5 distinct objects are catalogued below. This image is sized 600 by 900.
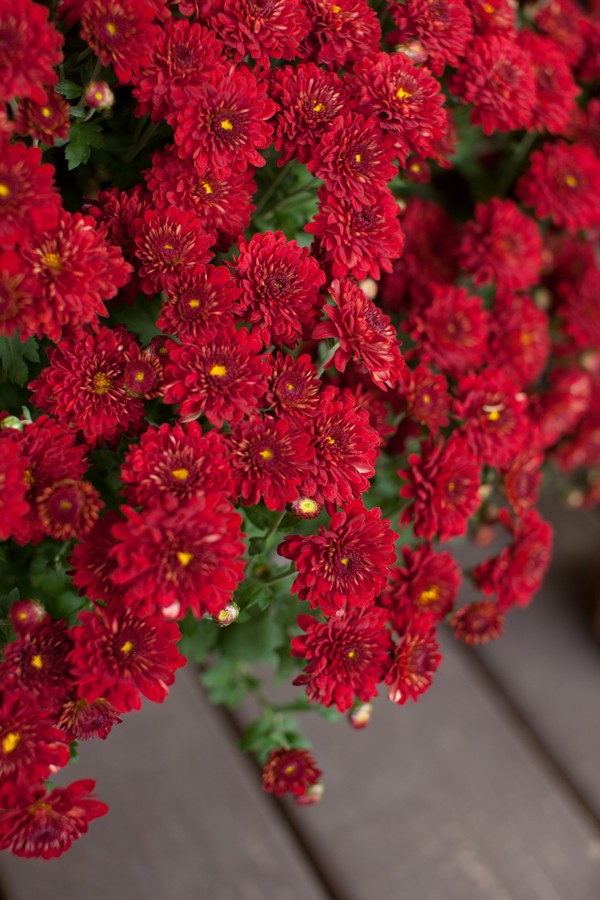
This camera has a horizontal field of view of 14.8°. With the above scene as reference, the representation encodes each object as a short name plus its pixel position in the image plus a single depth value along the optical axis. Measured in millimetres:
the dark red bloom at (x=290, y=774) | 998
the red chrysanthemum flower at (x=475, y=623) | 1040
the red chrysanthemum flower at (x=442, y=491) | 996
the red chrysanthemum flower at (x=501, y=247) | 1085
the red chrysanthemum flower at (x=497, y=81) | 1003
